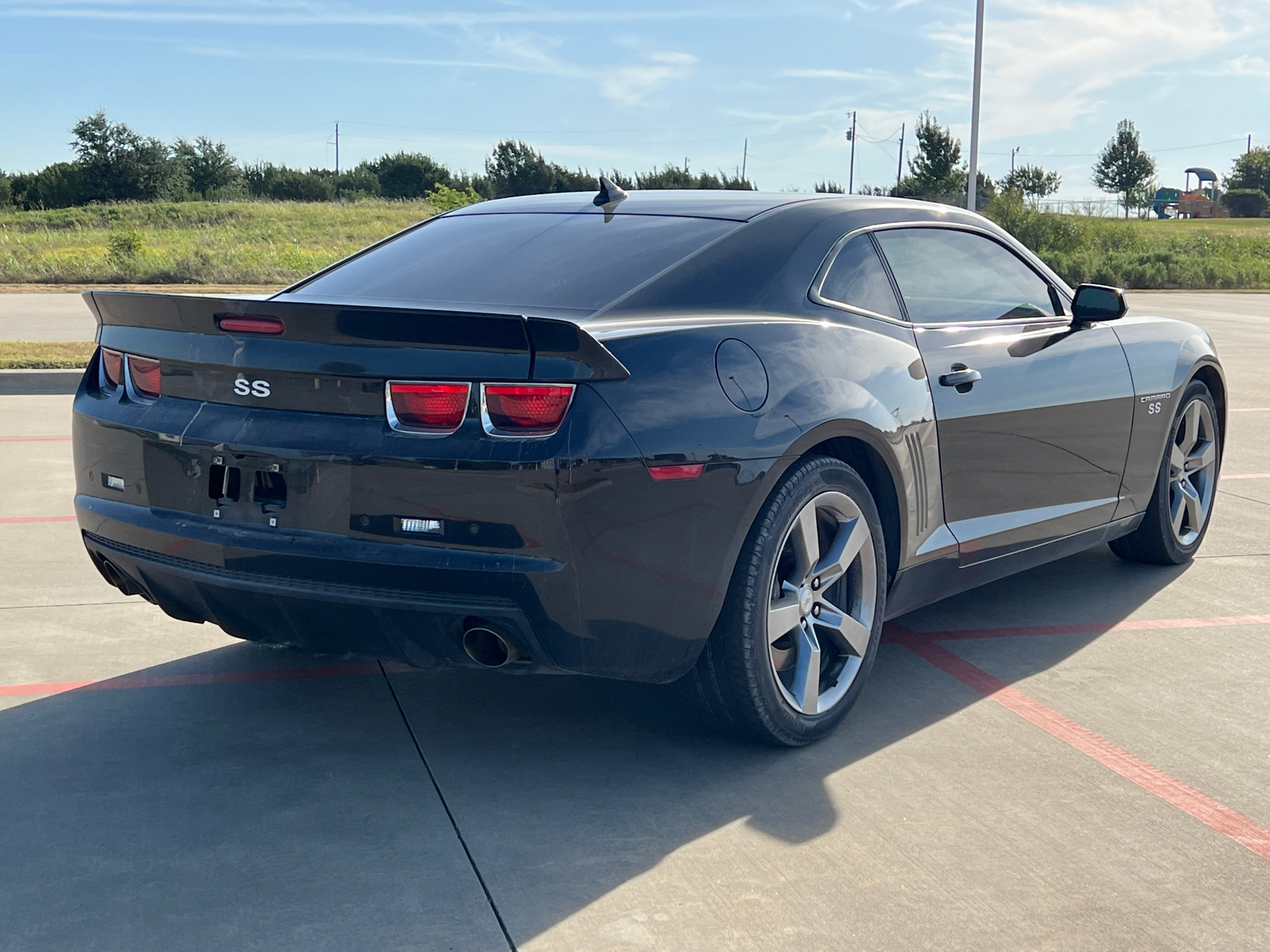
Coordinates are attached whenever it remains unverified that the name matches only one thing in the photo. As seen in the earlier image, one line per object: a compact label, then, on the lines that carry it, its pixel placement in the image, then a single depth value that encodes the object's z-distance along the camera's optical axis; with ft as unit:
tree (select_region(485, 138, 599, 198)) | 225.15
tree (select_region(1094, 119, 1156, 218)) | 295.69
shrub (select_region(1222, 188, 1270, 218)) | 313.53
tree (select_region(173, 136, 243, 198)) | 245.24
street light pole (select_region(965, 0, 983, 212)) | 107.96
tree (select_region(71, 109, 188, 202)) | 228.02
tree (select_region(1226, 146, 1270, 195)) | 337.72
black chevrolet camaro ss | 9.87
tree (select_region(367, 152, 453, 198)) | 253.24
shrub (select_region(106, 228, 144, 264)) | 106.63
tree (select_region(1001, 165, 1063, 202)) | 288.92
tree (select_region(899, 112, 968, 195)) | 175.52
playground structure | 317.42
